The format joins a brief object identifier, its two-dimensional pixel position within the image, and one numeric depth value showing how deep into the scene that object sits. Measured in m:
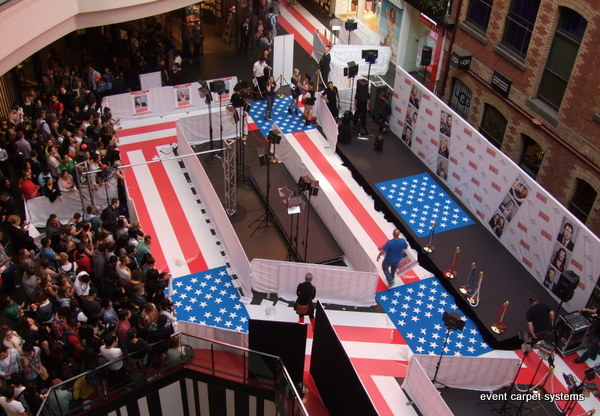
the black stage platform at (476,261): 13.23
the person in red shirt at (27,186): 14.29
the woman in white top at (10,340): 10.12
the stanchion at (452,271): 14.08
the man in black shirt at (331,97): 18.44
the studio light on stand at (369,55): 18.27
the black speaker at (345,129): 18.00
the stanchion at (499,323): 12.89
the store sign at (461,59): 17.80
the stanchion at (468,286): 13.58
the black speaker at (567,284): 11.54
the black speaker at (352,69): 17.91
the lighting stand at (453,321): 10.73
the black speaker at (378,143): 17.91
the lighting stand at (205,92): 16.27
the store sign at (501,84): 16.56
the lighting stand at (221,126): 17.37
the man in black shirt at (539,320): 12.09
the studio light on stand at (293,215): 12.94
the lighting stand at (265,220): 15.41
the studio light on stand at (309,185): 13.45
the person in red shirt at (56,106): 16.38
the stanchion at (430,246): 14.71
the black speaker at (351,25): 21.28
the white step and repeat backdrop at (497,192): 13.02
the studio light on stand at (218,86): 16.39
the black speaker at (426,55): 19.97
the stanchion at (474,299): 13.48
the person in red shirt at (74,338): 10.70
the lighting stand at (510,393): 11.59
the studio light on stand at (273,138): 14.92
